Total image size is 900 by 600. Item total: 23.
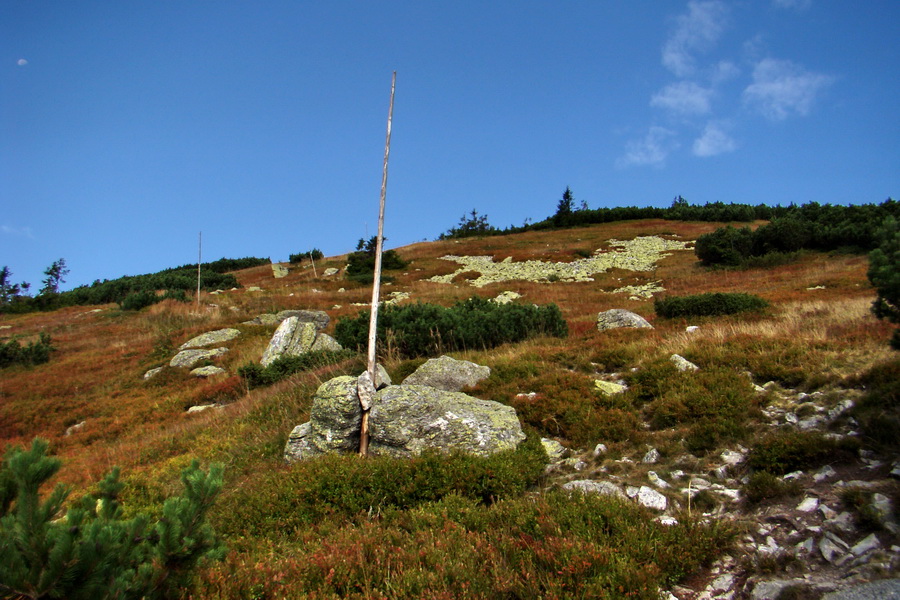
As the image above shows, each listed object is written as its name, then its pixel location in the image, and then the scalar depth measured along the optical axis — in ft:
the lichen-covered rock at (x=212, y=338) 70.38
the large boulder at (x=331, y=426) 25.32
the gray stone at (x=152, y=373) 60.77
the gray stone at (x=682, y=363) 29.26
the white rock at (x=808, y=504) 15.42
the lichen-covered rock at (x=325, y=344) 52.25
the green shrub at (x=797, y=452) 17.93
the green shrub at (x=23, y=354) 73.67
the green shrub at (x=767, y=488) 16.57
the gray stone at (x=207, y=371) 58.90
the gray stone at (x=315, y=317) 75.56
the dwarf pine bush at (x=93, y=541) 7.90
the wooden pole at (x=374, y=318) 24.35
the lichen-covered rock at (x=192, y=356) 63.31
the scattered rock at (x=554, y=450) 23.38
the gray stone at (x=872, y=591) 10.82
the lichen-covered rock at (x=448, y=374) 32.52
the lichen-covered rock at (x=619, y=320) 48.20
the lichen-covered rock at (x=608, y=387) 28.71
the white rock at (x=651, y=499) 17.40
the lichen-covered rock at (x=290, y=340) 55.11
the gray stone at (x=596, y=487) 18.34
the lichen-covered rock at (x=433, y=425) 23.34
